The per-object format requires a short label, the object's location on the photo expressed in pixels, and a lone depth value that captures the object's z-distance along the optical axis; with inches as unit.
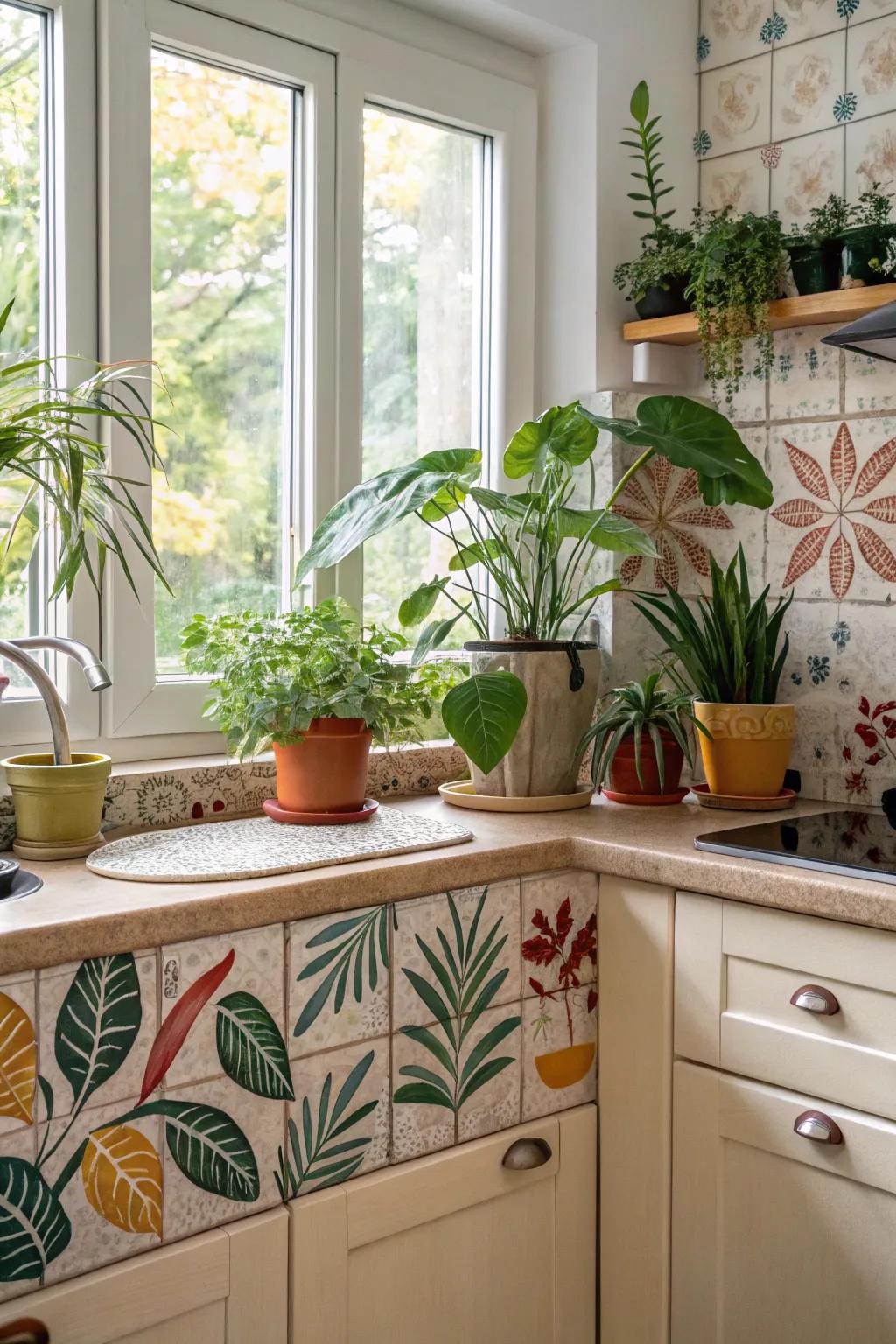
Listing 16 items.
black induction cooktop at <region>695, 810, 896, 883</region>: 55.3
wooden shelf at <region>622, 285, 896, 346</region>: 71.5
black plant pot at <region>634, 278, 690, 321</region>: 80.7
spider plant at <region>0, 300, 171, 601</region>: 54.7
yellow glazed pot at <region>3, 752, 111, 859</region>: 56.8
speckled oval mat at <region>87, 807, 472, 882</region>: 53.3
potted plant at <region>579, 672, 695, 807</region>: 73.0
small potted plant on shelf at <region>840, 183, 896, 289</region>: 71.4
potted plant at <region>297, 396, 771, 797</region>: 66.6
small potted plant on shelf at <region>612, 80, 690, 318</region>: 79.3
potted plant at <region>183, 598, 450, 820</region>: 63.3
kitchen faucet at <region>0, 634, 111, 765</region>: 56.1
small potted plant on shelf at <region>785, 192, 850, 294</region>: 73.9
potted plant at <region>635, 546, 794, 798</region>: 73.0
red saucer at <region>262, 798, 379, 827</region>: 64.4
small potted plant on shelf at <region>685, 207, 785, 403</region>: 74.9
